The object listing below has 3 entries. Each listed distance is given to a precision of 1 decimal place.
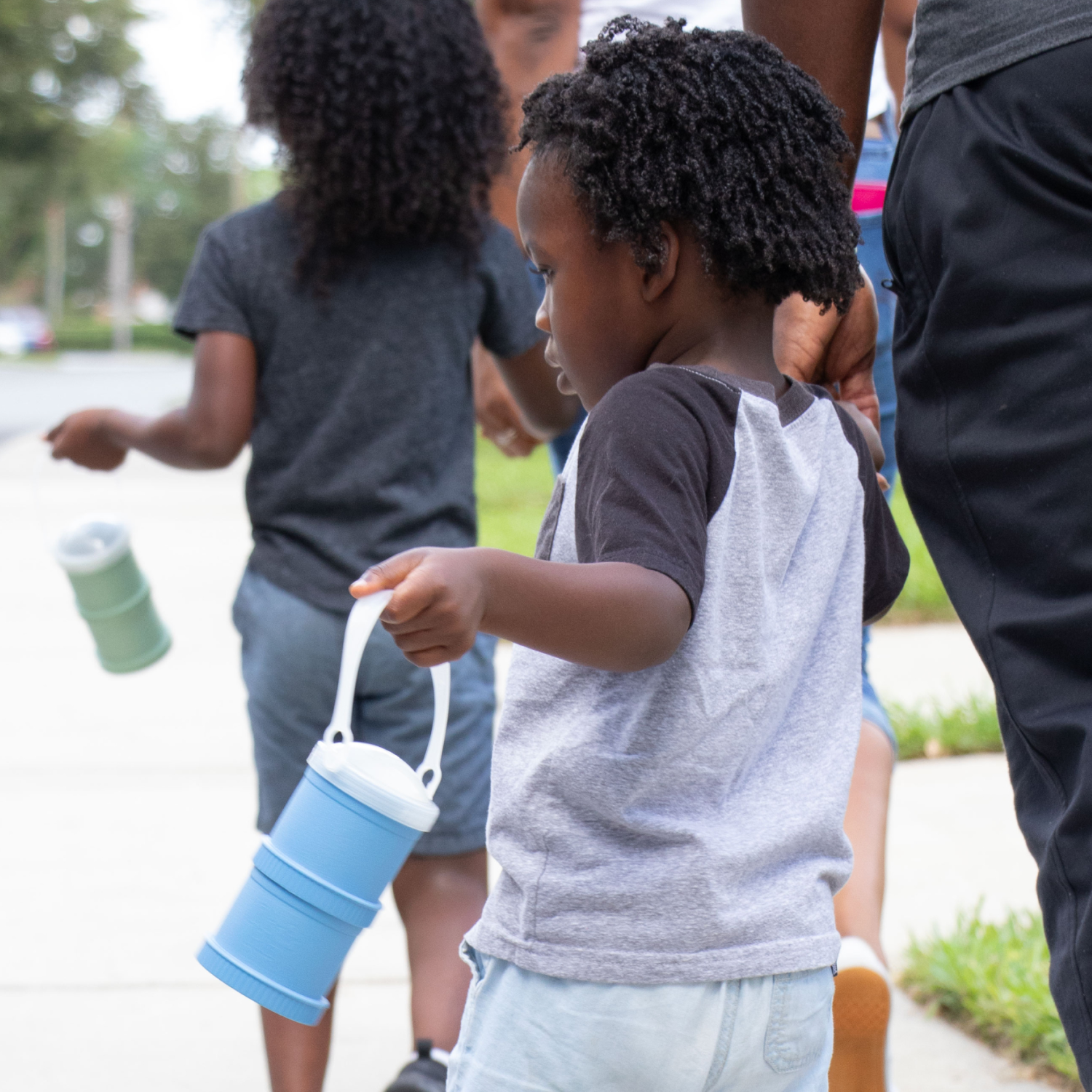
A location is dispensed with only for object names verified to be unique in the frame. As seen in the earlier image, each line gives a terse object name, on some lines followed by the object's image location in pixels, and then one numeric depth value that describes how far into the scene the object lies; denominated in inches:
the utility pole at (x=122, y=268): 2337.6
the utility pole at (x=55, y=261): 2598.4
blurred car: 1995.6
